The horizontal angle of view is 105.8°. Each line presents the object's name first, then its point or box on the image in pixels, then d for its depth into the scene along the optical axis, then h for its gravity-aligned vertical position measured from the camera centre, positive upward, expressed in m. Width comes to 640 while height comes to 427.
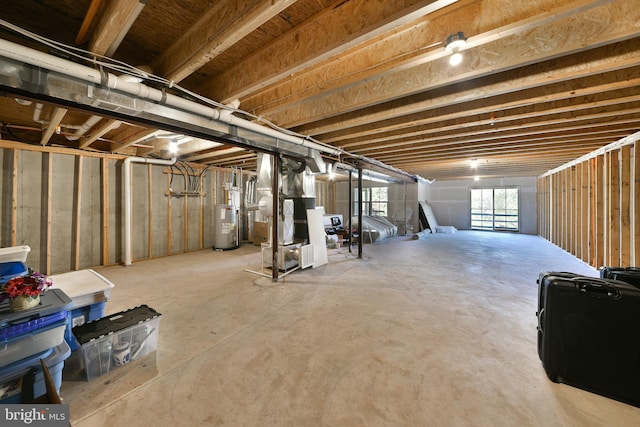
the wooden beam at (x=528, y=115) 2.44 +1.17
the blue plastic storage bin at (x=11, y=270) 1.77 -0.43
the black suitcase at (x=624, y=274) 1.69 -0.44
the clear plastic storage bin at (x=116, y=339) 1.63 -0.90
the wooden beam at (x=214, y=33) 1.27 +1.08
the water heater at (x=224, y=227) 5.96 -0.33
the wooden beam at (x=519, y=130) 2.89 +1.18
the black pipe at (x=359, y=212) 5.17 +0.03
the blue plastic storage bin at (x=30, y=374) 1.24 -0.86
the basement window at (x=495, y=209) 9.70 +0.21
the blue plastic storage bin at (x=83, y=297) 1.81 -0.64
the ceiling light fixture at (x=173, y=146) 3.77 +1.12
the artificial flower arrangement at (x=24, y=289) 1.29 -0.41
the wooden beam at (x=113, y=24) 1.22 +1.04
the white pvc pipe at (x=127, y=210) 4.59 +0.07
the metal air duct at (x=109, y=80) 1.34 +0.91
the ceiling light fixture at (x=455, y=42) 1.46 +1.05
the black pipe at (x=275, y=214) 3.60 +0.00
